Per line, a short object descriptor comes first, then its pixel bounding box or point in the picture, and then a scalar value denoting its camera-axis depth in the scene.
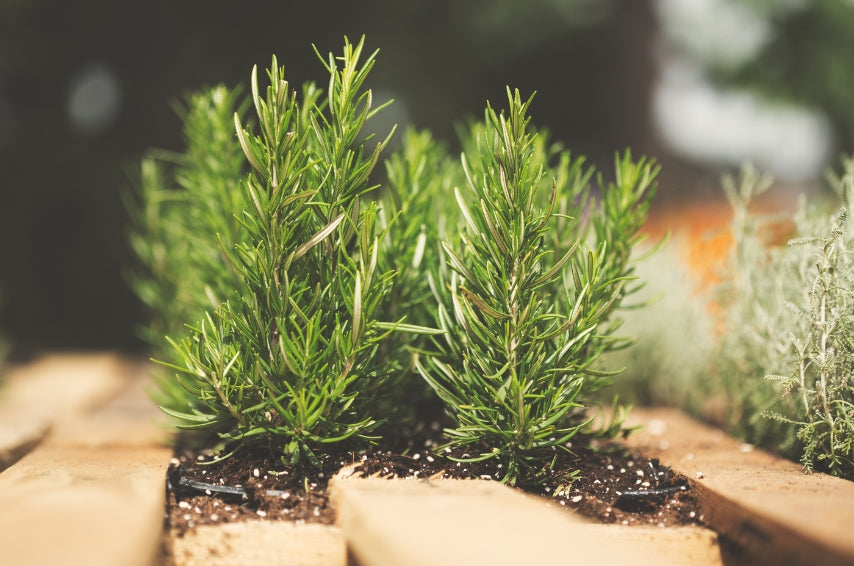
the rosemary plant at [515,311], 0.61
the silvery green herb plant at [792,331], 0.64
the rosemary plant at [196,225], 0.71
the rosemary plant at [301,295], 0.61
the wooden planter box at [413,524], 0.54
